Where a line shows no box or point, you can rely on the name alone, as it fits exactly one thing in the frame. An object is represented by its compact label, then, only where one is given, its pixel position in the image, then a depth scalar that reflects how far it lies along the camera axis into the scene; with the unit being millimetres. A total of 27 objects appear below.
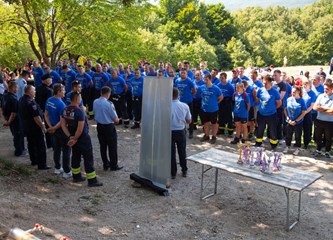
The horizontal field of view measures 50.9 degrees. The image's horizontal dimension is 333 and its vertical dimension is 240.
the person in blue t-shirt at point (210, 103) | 9492
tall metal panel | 6270
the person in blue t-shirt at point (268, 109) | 8508
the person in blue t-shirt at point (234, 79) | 10453
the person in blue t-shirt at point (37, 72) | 12539
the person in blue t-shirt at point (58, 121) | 6895
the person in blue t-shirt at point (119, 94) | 11117
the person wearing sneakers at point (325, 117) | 8078
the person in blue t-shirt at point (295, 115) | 8398
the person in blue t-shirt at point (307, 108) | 8758
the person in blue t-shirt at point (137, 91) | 10859
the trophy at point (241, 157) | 5733
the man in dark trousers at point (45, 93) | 9078
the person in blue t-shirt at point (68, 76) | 12156
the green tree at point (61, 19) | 16781
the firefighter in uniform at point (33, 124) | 7129
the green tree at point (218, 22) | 65125
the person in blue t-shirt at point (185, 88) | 10031
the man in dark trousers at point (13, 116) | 7815
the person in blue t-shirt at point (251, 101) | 9367
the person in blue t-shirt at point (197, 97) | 10672
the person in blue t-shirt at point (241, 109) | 9133
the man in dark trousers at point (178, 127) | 7004
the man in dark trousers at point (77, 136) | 6328
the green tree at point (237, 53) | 58594
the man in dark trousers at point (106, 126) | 7023
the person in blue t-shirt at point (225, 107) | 10211
